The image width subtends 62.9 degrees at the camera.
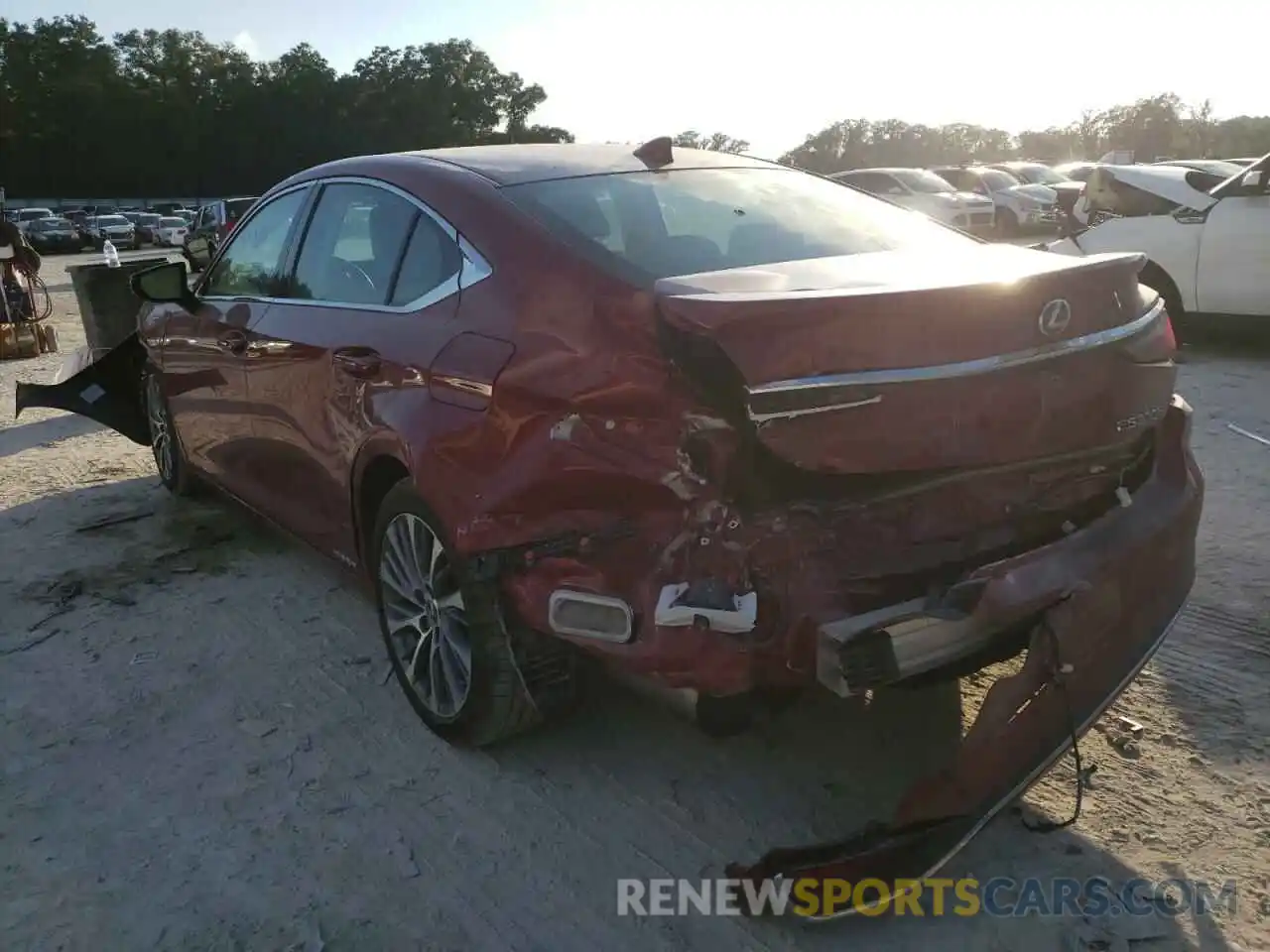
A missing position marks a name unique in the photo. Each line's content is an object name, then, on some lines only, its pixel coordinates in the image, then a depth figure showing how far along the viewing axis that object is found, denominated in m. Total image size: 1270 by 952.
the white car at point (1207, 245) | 7.86
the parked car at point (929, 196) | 20.48
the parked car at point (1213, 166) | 11.09
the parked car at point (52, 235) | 37.97
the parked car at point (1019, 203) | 21.84
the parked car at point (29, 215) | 39.95
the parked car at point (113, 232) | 41.06
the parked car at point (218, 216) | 27.48
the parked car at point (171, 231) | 39.72
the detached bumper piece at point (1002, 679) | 2.29
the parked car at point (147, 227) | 42.31
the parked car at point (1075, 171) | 28.10
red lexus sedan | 2.32
